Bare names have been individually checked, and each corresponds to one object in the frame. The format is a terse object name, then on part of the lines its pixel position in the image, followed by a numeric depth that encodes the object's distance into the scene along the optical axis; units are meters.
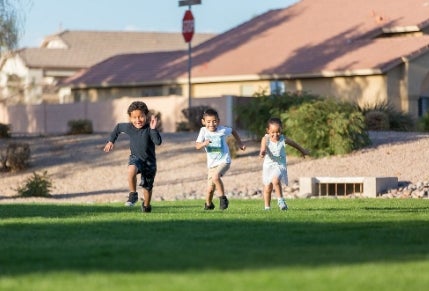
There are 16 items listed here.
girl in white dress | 20.14
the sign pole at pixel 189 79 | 48.09
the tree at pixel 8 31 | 45.53
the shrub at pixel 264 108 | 38.19
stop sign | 48.73
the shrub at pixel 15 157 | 40.09
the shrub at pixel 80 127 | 47.50
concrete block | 28.67
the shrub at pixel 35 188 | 31.64
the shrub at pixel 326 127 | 36.06
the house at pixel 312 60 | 50.03
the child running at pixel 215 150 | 20.22
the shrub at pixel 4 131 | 46.88
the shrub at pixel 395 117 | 44.19
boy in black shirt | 19.66
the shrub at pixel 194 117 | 46.34
